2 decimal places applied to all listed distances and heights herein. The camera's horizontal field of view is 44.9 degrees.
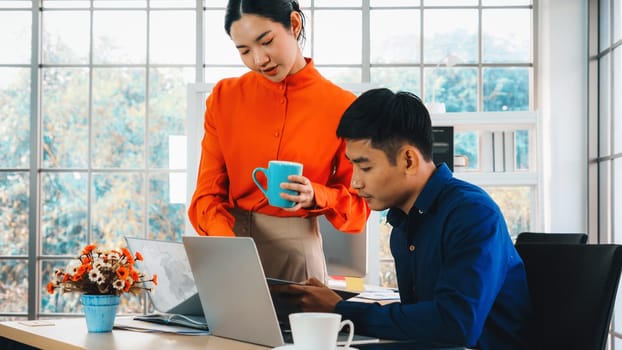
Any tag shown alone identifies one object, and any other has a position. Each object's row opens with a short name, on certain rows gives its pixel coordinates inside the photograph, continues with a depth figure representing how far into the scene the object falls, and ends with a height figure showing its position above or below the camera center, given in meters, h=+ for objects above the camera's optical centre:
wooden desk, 1.39 -0.32
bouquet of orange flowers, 1.61 -0.21
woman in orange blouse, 1.77 +0.08
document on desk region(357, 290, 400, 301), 2.10 -0.34
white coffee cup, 1.11 -0.23
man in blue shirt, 1.39 -0.14
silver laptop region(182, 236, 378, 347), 1.30 -0.21
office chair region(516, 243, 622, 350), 1.50 -0.24
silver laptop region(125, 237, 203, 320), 1.57 -0.21
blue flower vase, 1.58 -0.29
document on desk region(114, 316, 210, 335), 1.55 -0.33
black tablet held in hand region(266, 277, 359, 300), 1.54 -0.24
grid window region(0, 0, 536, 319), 5.44 +0.66
